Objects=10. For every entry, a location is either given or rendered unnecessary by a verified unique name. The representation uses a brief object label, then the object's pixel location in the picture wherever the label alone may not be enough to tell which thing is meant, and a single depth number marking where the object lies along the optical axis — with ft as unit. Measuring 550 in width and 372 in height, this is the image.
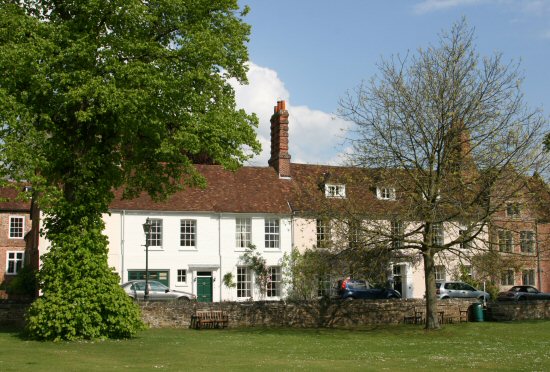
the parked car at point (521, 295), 146.23
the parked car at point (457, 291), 137.90
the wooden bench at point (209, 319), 98.94
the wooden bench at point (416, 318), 108.47
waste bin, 112.98
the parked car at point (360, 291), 134.10
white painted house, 131.85
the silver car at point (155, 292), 118.83
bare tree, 88.74
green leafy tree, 72.33
